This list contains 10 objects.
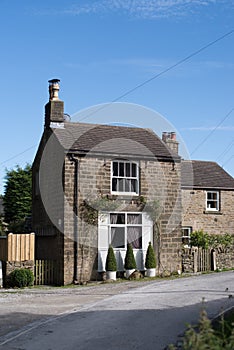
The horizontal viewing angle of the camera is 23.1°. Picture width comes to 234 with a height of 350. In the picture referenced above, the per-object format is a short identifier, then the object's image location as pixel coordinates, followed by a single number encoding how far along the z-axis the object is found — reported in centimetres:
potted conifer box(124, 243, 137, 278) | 2625
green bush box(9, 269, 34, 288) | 2383
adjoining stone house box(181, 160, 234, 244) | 3772
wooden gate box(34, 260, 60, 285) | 2522
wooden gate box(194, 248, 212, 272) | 2867
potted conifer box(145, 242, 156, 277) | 2672
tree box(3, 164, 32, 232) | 4319
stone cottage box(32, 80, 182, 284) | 2598
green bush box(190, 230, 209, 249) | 3241
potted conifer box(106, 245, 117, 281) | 2573
